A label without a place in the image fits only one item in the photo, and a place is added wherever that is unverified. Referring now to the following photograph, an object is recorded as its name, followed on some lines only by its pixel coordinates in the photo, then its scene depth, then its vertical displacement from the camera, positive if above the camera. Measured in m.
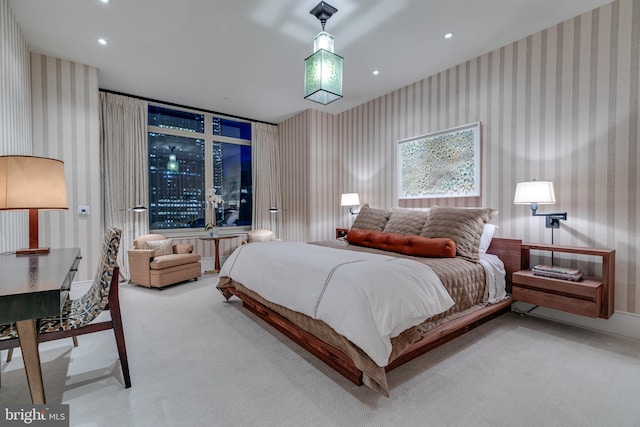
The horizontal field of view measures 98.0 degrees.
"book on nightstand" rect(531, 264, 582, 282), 2.52 -0.60
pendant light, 2.61 +1.36
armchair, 3.97 -0.79
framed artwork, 3.54 +0.62
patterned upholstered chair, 1.67 -0.66
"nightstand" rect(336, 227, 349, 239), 4.95 -0.43
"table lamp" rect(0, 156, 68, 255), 1.80 +0.16
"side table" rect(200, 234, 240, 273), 5.01 -0.77
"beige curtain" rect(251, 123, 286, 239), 6.01 +0.70
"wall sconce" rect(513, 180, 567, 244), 2.69 +0.12
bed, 1.70 -0.60
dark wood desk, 0.94 -0.31
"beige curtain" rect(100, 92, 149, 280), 4.44 +0.74
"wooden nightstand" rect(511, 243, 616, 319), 2.37 -0.75
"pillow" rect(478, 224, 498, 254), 3.05 -0.32
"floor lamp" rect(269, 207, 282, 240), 6.18 -0.31
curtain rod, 4.54 +1.92
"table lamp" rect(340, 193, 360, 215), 4.80 +0.15
